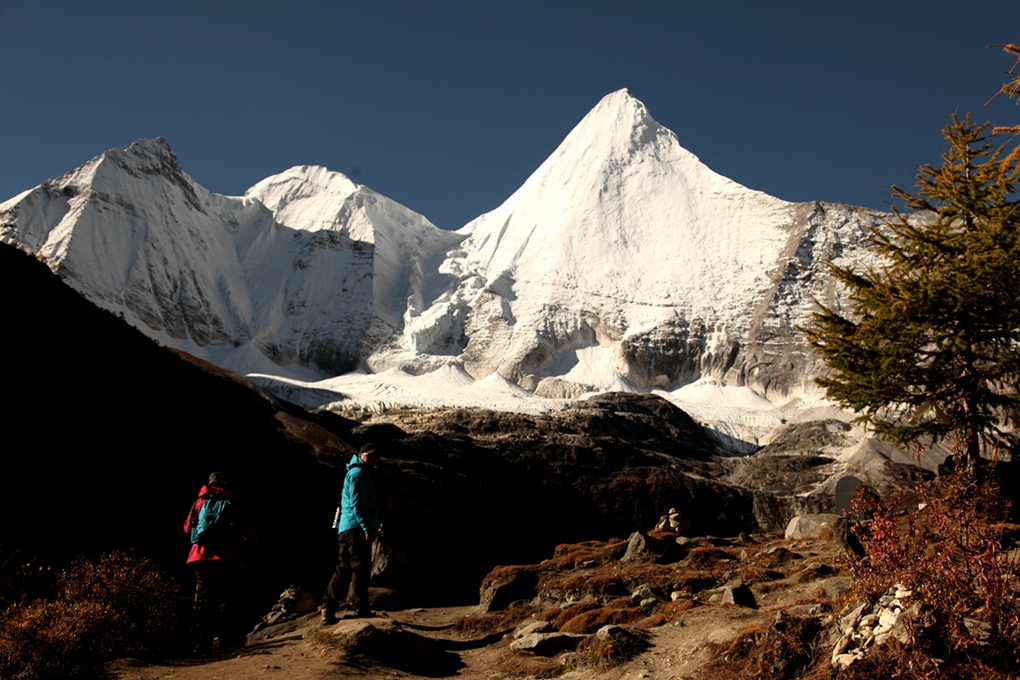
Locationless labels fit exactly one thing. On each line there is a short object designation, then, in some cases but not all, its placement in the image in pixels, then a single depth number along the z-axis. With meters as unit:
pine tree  15.00
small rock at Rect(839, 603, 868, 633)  6.25
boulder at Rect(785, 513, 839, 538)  17.56
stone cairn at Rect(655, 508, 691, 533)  24.67
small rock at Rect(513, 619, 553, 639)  9.49
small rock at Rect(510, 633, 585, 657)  8.52
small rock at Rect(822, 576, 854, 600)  8.77
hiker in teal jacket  9.36
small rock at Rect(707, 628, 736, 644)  7.62
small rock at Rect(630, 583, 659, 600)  11.02
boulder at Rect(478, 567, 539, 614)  12.75
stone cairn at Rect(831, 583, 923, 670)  5.78
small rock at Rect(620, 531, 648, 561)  15.12
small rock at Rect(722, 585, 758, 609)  9.70
